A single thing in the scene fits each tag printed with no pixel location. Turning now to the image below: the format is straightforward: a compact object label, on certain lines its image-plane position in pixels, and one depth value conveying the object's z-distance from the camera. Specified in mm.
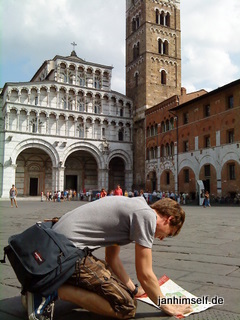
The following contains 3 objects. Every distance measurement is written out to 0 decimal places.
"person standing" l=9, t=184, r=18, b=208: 20516
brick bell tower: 38344
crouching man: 2500
